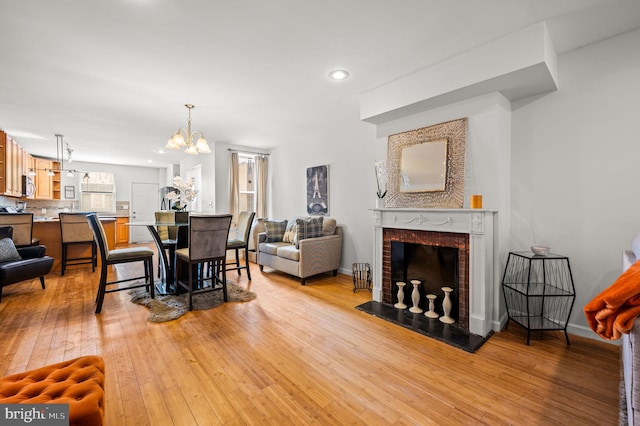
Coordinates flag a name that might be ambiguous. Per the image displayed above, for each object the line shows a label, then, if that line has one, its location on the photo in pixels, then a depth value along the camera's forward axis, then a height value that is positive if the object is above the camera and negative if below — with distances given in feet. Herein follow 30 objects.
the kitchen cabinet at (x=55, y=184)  23.48 +2.42
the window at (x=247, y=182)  21.03 +2.36
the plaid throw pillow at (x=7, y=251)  11.09 -1.61
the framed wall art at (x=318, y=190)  16.24 +1.36
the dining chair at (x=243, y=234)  13.91 -1.15
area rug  9.53 -3.46
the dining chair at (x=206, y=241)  9.96 -1.08
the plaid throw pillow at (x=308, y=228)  13.67 -0.77
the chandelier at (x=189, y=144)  11.20 +2.85
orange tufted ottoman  3.41 -2.41
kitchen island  15.93 -1.66
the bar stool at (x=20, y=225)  12.97 -0.64
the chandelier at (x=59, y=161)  18.56 +4.33
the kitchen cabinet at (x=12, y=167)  15.34 +2.65
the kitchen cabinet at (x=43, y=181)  22.06 +2.46
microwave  18.75 +1.76
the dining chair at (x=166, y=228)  13.51 -0.83
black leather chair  10.43 -2.15
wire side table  7.77 -2.18
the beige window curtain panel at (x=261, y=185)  20.65 +2.04
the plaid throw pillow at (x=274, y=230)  16.10 -1.02
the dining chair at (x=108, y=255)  9.81 -1.62
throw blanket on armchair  3.53 -1.23
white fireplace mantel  8.09 -1.12
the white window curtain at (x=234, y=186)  19.43 +1.82
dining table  11.77 -2.07
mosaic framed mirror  9.11 +1.66
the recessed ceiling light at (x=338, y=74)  9.36 +4.76
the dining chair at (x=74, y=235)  15.24 -1.30
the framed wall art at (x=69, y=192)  25.91 +1.83
